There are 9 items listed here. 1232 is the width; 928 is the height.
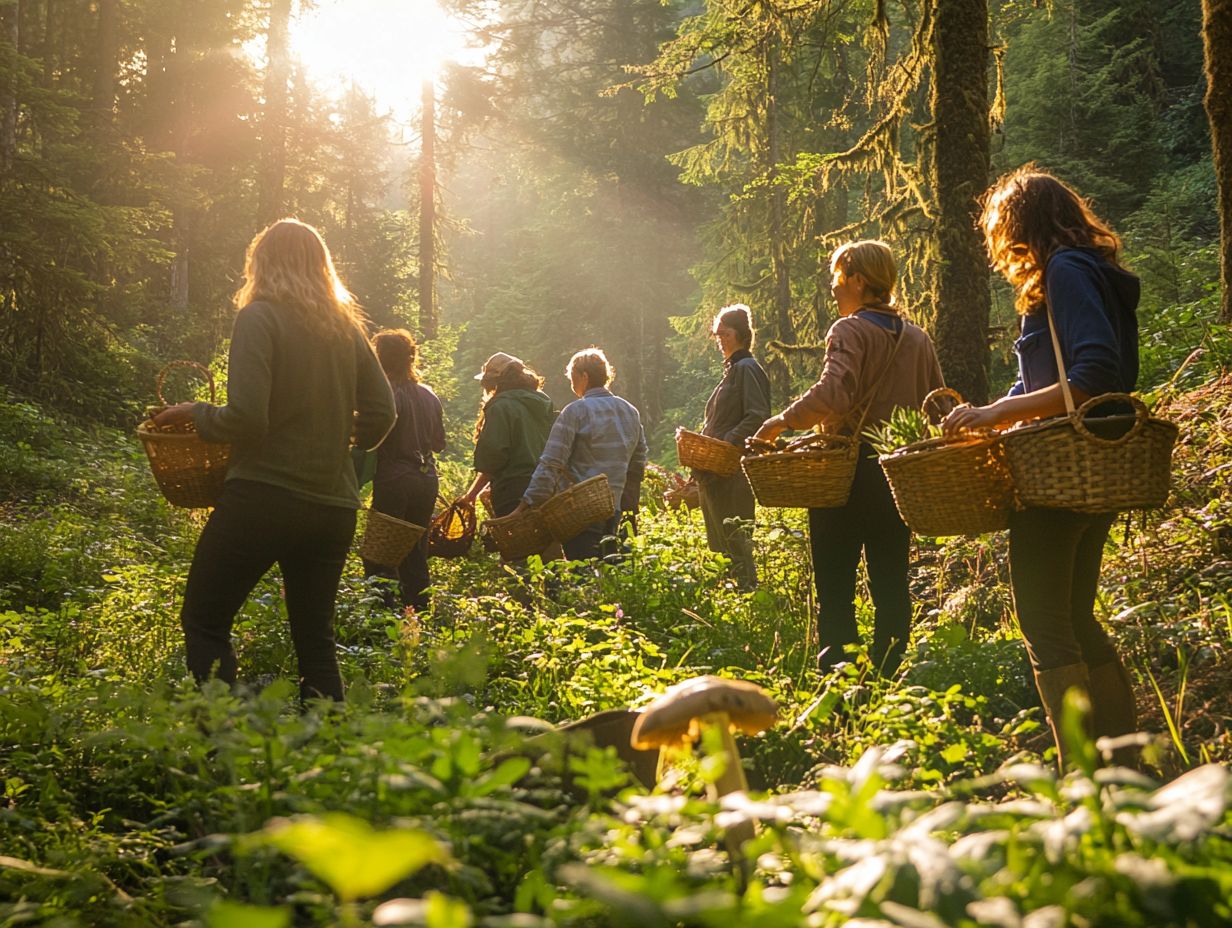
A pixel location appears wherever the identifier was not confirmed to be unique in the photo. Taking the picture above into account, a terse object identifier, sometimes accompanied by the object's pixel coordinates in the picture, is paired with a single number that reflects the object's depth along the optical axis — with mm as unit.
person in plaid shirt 7453
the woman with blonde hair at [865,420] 4504
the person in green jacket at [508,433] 7766
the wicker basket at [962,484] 3352
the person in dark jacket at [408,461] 7078
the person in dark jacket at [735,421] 7211
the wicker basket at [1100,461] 3027
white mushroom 2265
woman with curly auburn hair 3164
